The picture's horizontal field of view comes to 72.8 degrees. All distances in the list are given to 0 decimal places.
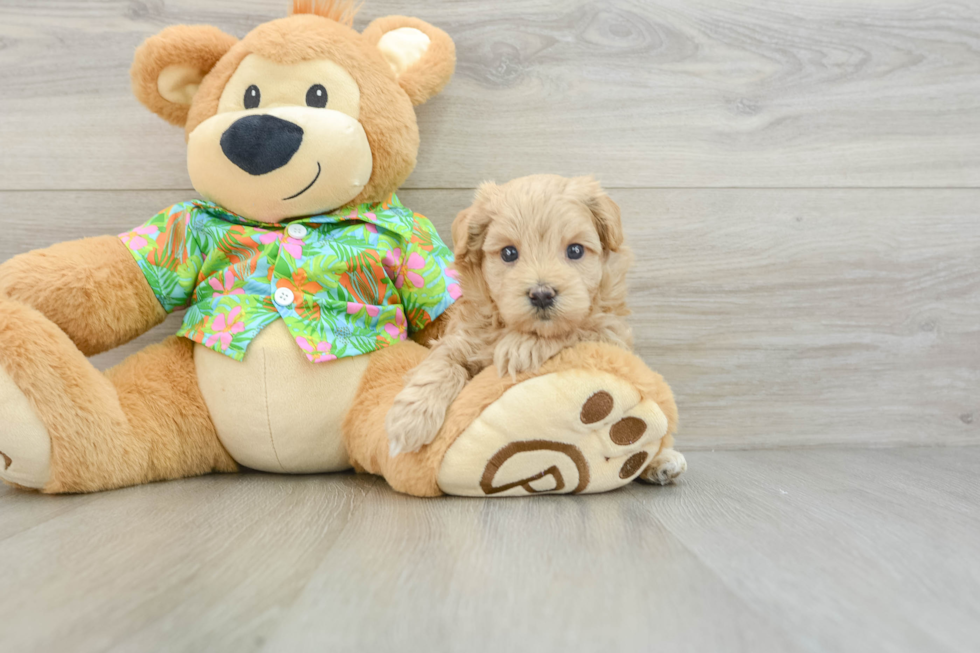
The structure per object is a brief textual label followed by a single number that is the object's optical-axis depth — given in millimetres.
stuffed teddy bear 841
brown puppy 791
